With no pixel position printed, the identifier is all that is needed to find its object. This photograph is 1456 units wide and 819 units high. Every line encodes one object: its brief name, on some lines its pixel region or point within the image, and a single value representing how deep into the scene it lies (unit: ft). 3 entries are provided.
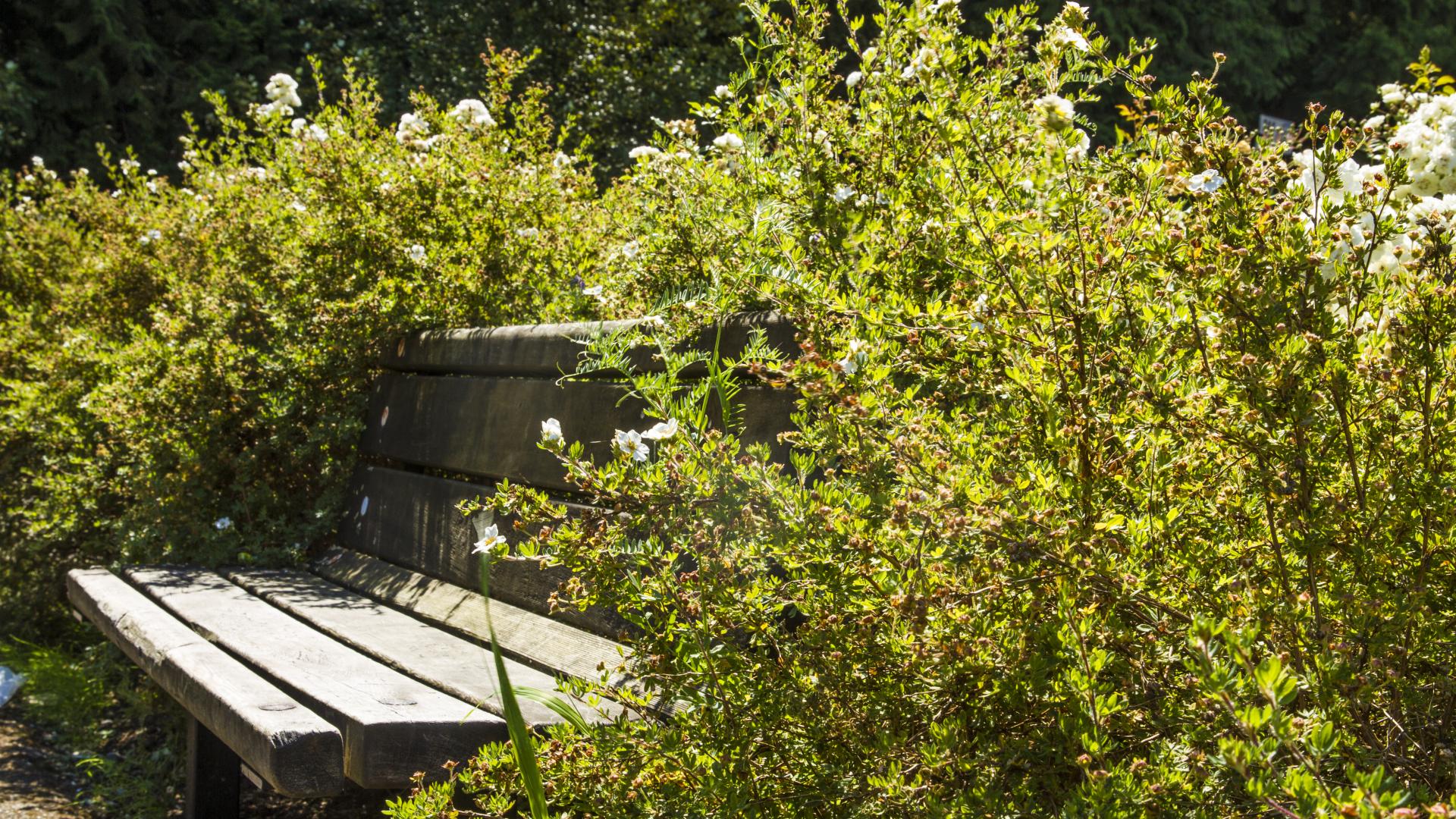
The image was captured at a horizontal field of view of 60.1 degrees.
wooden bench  6.26
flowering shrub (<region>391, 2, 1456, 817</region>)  4.36
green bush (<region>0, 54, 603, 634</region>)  12.65
